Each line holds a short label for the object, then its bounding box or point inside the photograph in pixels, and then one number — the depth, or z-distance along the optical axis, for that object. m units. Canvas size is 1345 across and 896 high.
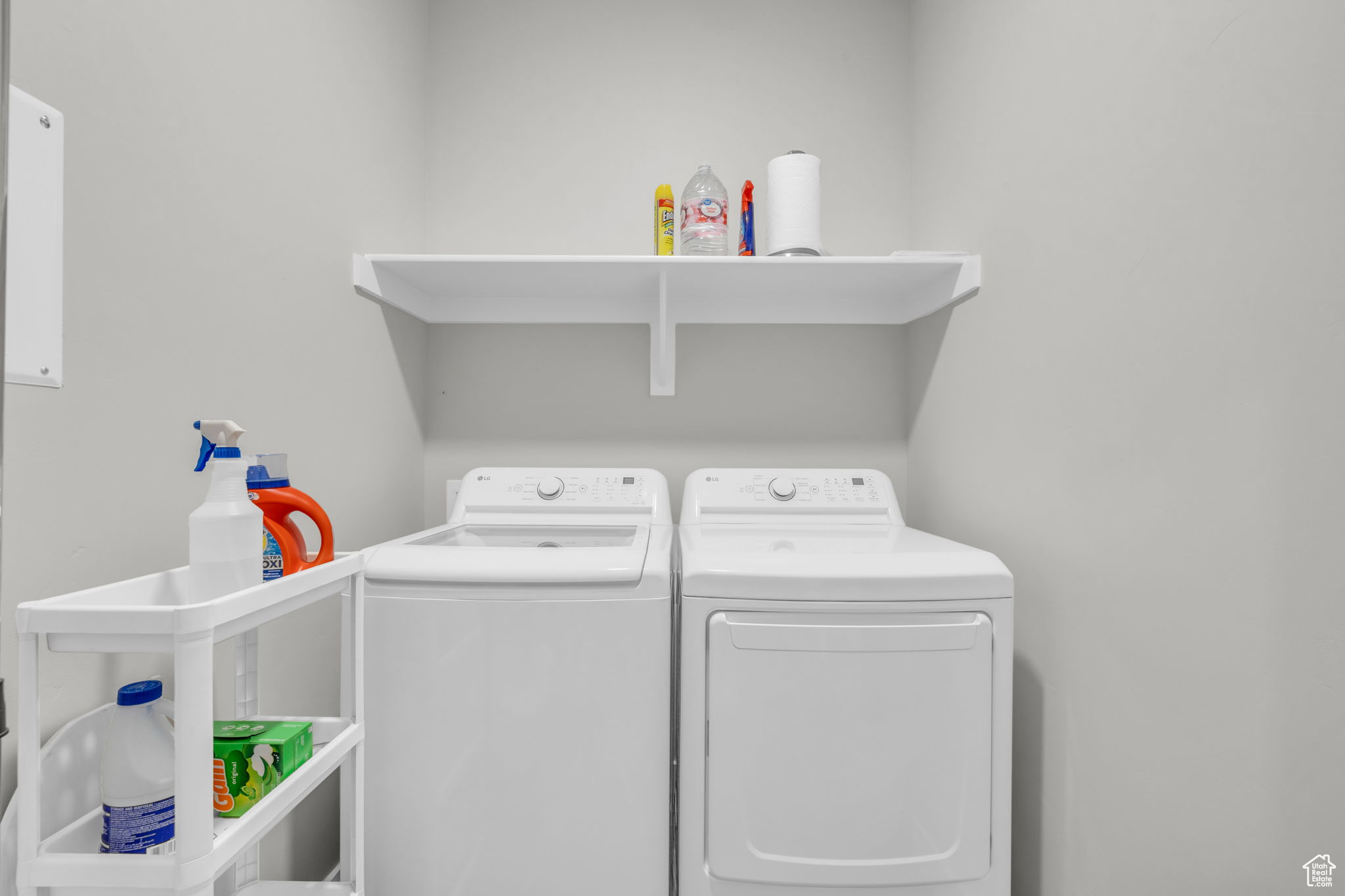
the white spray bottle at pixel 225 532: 0.75
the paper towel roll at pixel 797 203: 1.62
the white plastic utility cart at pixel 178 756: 0.63
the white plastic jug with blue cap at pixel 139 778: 0.68
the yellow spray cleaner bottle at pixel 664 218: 1.67
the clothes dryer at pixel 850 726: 1.09
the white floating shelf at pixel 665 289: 1.53
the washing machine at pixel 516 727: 1.09
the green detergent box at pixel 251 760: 0.74
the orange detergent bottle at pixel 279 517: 0.84
